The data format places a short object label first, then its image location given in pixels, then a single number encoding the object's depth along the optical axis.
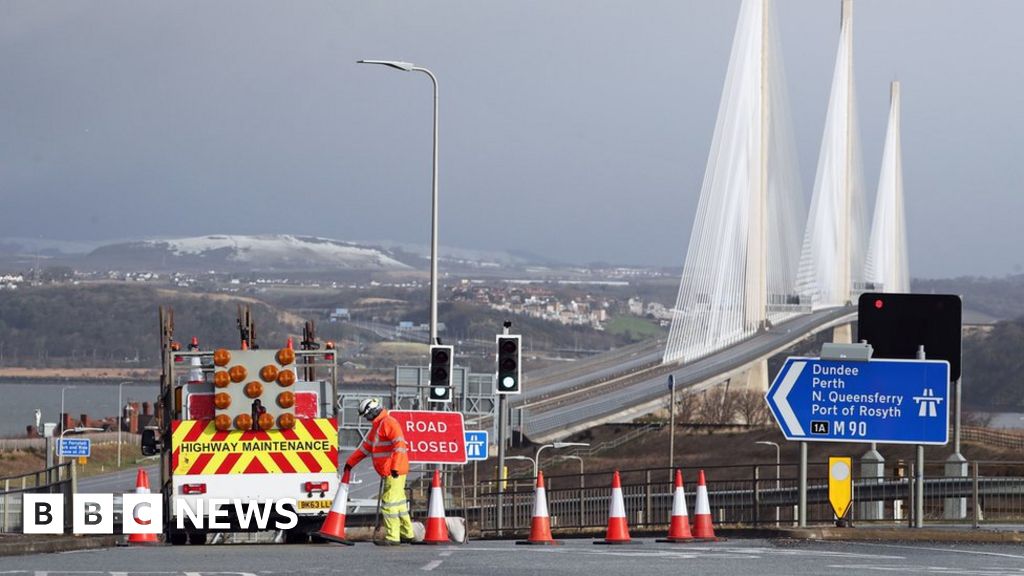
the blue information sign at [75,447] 89.31
